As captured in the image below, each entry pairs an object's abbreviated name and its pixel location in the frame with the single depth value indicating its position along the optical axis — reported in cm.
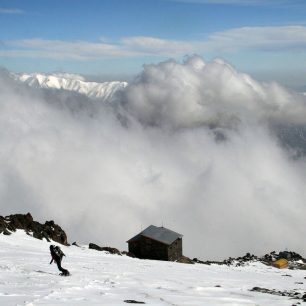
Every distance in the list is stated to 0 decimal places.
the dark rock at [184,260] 7334
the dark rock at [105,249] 6411
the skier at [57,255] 2658
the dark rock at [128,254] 7060
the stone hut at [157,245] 7400
